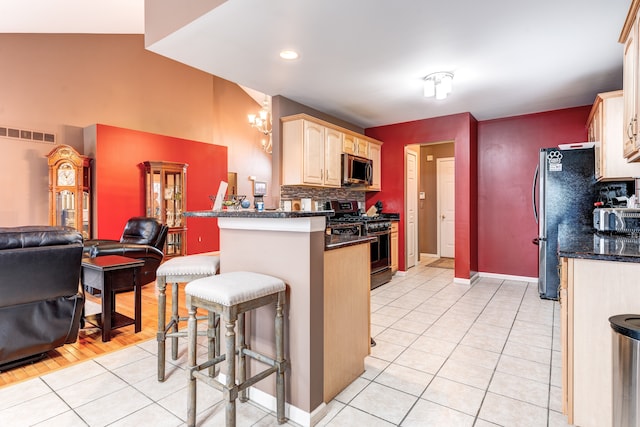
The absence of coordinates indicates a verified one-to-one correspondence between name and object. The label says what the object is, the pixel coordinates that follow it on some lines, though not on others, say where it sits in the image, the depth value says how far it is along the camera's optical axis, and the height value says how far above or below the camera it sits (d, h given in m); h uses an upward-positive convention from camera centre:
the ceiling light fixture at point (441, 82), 3.54 +1.40
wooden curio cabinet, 5.80 +0.26
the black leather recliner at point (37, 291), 2.18 -0.56
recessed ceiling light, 3.03 +1.48
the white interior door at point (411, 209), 5.83 +0.02
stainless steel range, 4.48 -0.29
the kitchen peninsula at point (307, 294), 1.74 -0.49
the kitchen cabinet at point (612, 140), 3.23 +0.70
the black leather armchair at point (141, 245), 3.92 -0.42
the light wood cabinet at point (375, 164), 5.71 +0.82
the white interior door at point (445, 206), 7.20 +0.08
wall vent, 4.90 +1.21
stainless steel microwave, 4.96 +0.63
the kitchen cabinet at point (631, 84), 1.98 +0.81
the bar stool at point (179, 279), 2.12 -0.45
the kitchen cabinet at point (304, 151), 4.23 +0.80
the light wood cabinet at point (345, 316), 1.92 -0.68
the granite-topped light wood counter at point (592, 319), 1.58 -0.56
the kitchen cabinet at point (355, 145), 5.03 +1.04
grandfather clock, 5.04 +0.39
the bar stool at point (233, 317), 1.54 -0.52
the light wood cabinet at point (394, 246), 5.34 -0.60
